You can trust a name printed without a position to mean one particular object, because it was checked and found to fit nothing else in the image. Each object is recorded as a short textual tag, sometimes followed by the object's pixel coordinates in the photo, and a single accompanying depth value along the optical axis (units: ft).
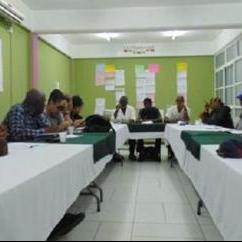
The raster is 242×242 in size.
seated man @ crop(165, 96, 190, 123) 18.65
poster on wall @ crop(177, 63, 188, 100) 25.25
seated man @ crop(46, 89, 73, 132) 10.85
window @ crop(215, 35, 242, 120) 19.24
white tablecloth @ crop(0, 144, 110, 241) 3.62
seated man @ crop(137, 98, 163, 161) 18.83
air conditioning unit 12.56
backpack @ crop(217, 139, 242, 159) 5.94
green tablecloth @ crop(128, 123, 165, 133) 17.41
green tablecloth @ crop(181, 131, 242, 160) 8.08
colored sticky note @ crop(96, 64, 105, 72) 25.53
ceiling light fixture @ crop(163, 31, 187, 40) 21.63
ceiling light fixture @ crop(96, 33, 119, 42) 21.98
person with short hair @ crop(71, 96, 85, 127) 14.71
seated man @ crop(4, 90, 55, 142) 8.82
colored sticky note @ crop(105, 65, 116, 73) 25.51
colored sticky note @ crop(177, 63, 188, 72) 25.25
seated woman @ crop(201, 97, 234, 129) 15.90
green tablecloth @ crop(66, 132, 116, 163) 8.33
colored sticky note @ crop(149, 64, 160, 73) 25.31
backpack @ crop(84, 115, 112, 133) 11.39
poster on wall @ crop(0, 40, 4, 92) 13.52
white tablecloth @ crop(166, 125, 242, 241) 4.70
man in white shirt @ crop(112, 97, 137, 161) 18.59
